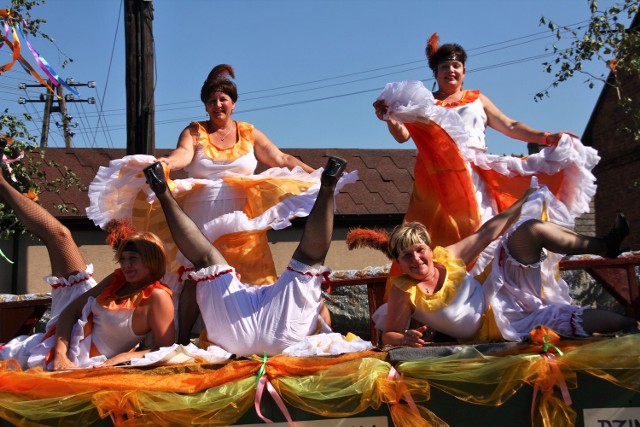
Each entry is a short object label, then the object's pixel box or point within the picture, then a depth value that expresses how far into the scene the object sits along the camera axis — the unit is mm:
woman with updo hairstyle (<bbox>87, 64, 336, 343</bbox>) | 4027
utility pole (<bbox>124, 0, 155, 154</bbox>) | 6910
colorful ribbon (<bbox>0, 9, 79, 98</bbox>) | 4680
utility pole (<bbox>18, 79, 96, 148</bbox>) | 27381
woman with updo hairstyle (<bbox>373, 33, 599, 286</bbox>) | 3975
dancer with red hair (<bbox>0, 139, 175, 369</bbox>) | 3365
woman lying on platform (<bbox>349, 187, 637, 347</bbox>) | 3248
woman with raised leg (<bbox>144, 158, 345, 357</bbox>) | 3236
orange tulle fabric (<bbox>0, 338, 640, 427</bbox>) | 2650
